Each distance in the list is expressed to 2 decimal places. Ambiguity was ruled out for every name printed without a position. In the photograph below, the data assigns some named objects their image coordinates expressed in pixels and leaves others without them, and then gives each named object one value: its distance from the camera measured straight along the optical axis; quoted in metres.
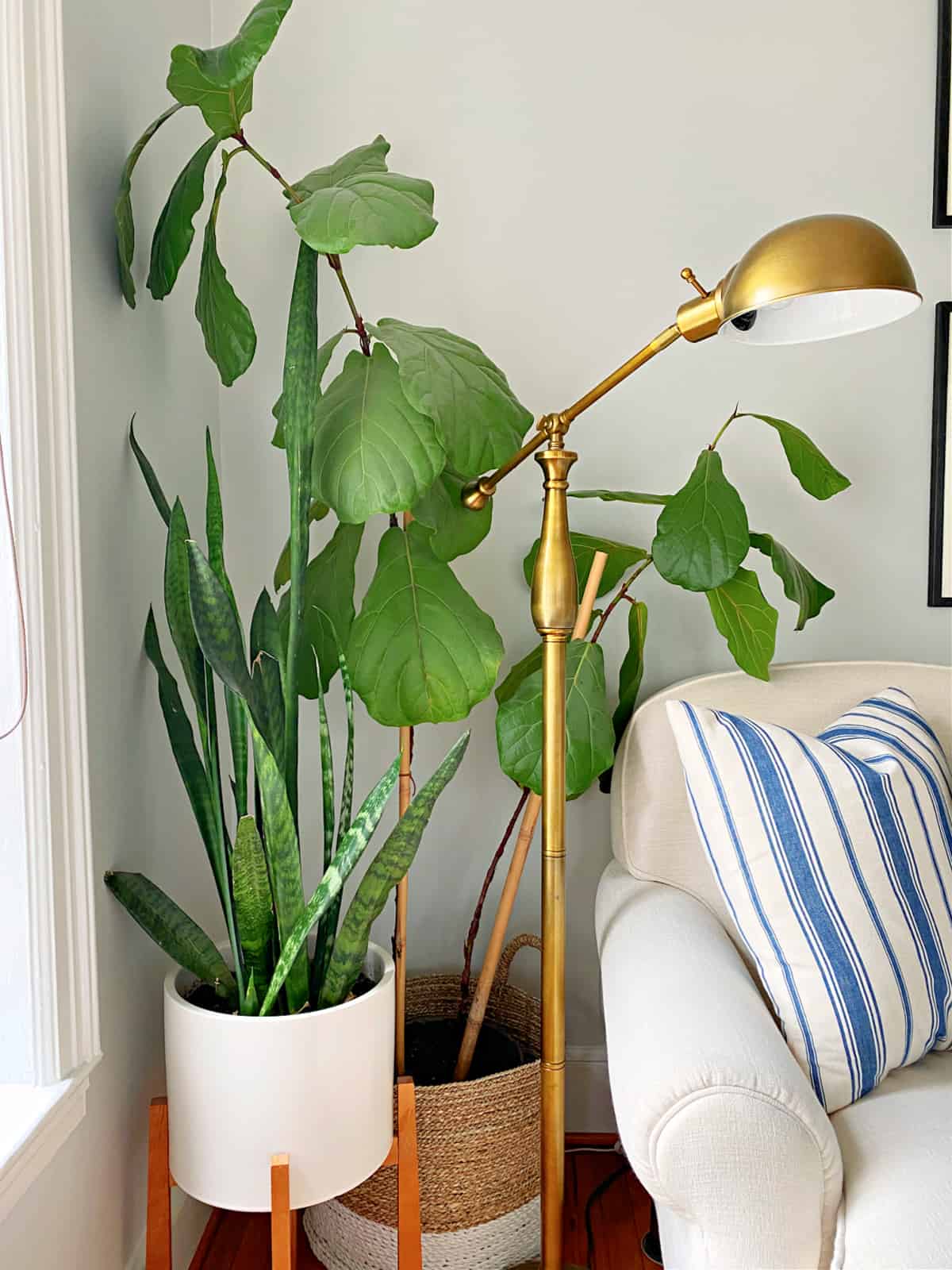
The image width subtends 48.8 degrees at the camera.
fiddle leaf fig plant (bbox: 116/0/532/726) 1.13
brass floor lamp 0.99
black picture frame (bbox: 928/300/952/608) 1.81
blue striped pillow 1.19
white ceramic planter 1.16
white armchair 0.97
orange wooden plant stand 1.14
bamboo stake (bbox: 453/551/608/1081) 1.55
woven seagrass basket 1.45
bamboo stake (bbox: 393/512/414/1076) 1.49
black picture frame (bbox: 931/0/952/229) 1.76
